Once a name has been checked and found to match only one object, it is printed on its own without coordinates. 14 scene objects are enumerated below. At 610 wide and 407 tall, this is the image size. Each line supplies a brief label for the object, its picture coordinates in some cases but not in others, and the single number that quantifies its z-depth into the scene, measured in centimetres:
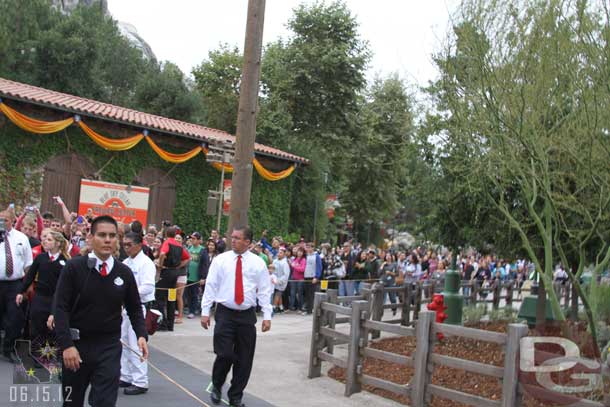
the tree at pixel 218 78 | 4194
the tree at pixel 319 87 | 3581
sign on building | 2245
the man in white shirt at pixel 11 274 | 928
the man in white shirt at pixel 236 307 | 775
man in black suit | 500
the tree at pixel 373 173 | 3784
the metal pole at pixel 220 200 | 1969
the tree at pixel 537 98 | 822
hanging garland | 2064
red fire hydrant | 1220
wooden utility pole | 1018
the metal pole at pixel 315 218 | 3419
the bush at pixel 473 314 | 1511
